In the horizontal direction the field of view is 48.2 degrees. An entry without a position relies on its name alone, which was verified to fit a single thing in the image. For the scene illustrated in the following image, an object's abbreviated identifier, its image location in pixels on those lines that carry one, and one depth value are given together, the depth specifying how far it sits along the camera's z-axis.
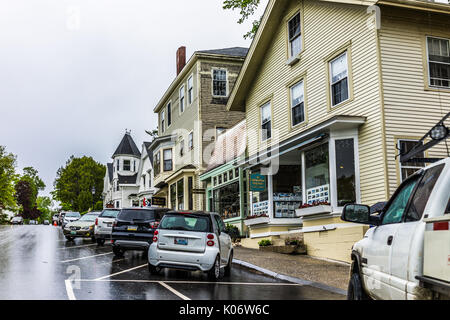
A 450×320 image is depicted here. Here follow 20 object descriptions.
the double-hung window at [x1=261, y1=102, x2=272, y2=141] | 21.44
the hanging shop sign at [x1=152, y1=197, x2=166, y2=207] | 35.53
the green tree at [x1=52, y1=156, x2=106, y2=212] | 77.62
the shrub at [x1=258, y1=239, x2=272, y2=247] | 19.20
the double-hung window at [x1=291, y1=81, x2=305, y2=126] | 18.86
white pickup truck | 3.66
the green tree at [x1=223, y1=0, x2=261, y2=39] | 26.39
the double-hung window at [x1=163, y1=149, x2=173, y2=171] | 36.69
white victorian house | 58.78
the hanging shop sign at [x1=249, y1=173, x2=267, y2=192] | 19.84
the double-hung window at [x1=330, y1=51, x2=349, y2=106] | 16.38
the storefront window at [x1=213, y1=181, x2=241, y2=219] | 24.00
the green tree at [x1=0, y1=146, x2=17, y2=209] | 69.12
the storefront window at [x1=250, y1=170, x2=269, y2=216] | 20.23
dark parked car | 15.96
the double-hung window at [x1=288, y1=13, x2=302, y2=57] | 19.61
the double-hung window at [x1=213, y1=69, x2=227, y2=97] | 31.42
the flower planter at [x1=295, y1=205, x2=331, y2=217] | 15.58
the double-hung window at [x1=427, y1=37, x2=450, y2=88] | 15.41
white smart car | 11.83
